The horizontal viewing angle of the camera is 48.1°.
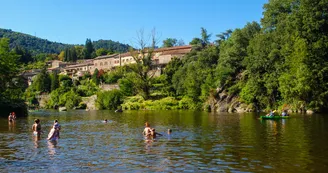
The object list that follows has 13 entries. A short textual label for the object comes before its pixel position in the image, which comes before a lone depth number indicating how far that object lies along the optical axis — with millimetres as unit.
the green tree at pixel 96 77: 156000
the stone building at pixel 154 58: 147000
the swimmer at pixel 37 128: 32162
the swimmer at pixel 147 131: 31703
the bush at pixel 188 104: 93756
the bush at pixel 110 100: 116081
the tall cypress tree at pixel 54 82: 159375
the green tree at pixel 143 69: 107900
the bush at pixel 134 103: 106375
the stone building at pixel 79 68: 190938
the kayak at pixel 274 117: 49562
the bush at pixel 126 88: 119438
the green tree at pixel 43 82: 163125
